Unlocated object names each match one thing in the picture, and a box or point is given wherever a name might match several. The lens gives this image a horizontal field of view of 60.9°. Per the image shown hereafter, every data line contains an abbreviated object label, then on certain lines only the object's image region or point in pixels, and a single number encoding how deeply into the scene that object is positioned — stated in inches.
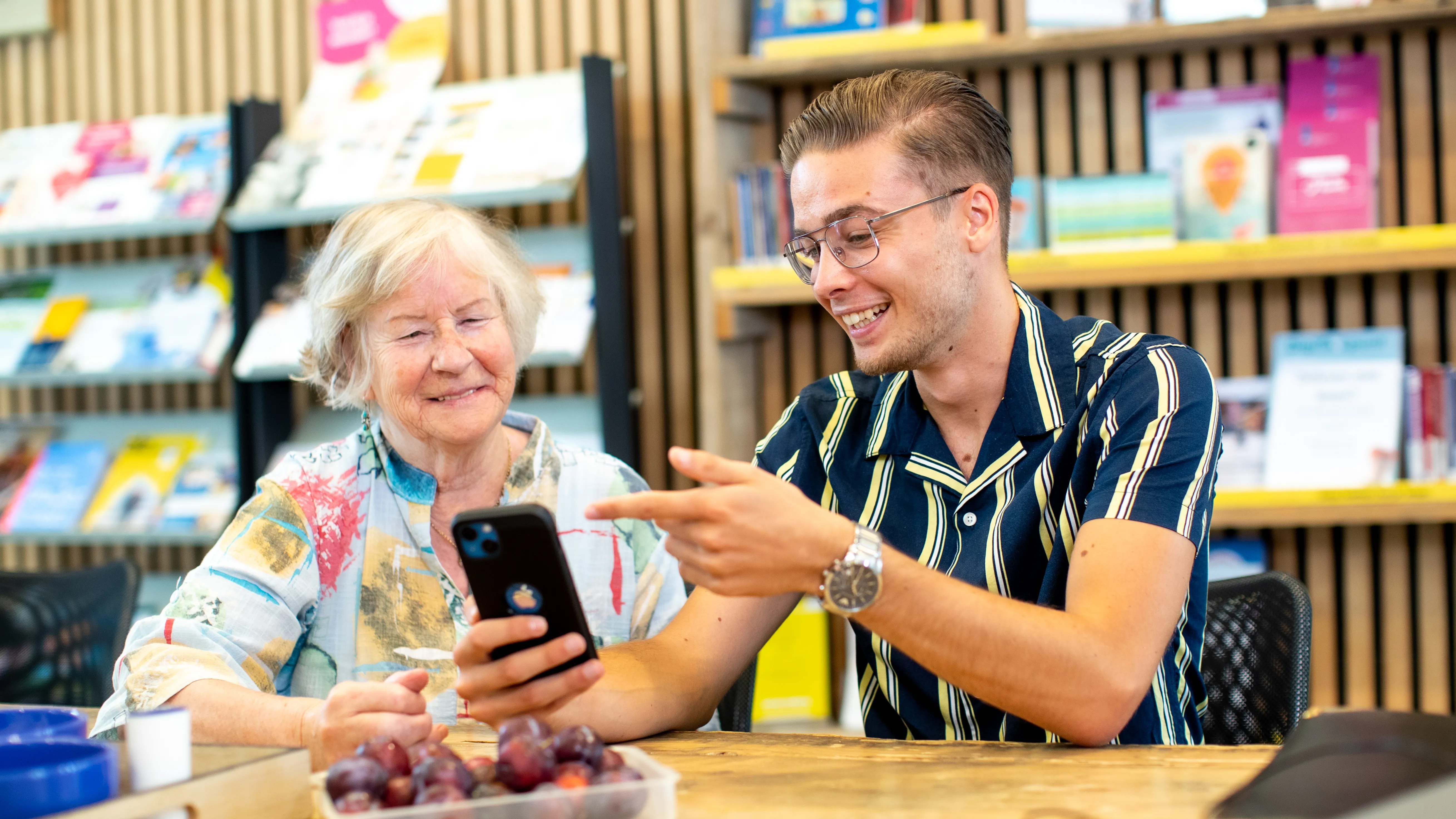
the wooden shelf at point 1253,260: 109.0
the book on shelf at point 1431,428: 111.7
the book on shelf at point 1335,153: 114.1
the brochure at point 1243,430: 116.4
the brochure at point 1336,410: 112.7
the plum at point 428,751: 43.6
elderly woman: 68.1
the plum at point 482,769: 42.5
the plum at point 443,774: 40.9
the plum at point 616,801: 40.9
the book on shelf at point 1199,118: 118.6
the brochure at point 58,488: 150.9
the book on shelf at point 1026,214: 121.5
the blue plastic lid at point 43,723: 47.4
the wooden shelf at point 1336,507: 108.3
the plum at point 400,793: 41.3
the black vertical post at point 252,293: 144.2
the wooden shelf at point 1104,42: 111.2
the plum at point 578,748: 43.3
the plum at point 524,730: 43.5
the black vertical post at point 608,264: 128.9
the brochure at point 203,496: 143.5
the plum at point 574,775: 41.7
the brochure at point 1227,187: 115.3
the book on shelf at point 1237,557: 121.3
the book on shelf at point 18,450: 159.6
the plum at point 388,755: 42.9
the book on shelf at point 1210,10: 116.1
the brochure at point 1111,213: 116.9
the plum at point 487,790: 41.1
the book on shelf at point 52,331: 150.8
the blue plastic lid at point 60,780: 39.4
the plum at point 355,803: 40.5
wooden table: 46.4
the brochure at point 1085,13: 118.3
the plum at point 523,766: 41.6
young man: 51.9
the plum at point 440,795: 40.0
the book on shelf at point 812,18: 123.9
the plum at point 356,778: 41.3
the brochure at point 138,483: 148.9
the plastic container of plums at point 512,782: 39.9
